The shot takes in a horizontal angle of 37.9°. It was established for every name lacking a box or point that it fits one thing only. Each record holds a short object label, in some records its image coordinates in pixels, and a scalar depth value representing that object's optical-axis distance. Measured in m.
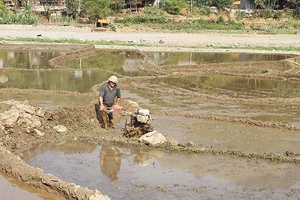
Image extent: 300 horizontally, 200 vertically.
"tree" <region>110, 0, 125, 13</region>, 53.75
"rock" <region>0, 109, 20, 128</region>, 8.91
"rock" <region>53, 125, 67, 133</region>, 9.48
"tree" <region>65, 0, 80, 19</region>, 49.34
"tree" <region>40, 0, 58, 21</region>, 51.62
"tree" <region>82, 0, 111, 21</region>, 44.09
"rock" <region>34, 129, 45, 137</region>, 9.16
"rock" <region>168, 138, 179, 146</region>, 8.64
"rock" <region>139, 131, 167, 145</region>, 8.72
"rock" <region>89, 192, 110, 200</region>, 5.88
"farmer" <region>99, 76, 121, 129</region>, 9.46
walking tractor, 9.02
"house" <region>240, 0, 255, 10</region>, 61.36
